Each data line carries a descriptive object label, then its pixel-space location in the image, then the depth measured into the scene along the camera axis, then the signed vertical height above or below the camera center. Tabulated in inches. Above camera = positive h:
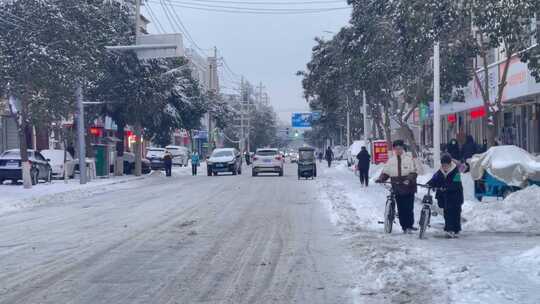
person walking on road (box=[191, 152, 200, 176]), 2185.2 -49.3
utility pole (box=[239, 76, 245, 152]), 5073.8 +108.5
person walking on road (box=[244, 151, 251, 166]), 3320.1 -68.8
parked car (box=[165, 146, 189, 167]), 3105.3 -47.4
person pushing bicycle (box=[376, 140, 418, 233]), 624.1 -30.3
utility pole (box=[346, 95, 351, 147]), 3137.3 +31.0
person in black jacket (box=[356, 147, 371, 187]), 1332.4 -39.3
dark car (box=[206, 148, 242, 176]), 2050.9 -47.5
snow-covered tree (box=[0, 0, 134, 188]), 1245.7 +134.6
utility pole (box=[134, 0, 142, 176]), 2085.4 -13.6
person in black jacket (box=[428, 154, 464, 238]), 601.6 -38.4
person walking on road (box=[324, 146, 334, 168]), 2719.0 -49.5
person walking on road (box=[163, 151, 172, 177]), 2080.5 -48.1
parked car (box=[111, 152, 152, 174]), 2241.6 -54.4
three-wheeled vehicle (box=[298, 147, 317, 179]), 1769.2 -51.1
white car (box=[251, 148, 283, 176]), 1959.9 -47.7
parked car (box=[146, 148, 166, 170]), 2596.0 -50.5
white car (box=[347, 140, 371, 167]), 2506.3 -37.9
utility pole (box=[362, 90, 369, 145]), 2209.6 +54.7
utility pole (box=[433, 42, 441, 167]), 1071.0 +40.0
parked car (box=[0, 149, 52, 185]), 1534.2 -34.8
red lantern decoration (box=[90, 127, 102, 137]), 2253.3 +35.1
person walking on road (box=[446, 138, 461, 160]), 1293.6 -18.7
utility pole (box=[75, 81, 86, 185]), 1515.7 +12.0
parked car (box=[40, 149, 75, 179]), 1803.6 -34.1
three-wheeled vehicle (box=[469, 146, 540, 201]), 836.9 -34.9
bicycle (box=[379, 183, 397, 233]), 629.9 -52.9
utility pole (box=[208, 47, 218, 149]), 3905.3 +343.4
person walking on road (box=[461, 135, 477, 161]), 1279.5 -19.1
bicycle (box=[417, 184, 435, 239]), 596.1 -52.9
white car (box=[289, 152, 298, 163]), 4311.0 -85.7
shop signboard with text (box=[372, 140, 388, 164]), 2187.5 -35.2
